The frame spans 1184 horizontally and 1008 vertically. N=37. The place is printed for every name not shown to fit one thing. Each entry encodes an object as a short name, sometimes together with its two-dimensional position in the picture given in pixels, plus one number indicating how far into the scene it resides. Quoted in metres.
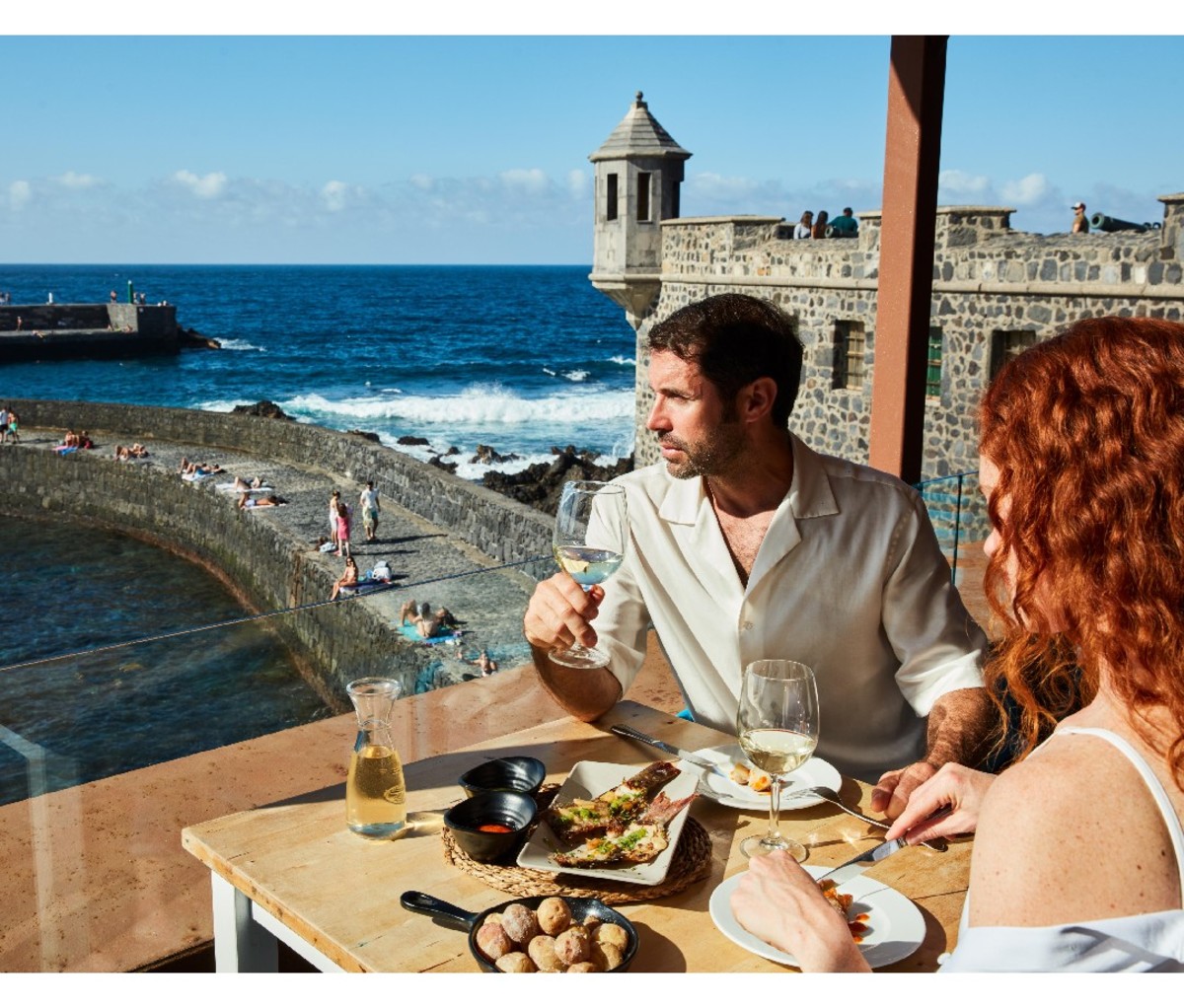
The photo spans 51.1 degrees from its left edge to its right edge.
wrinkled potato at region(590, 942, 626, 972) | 1.38
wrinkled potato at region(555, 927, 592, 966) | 1.37
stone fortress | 13.78
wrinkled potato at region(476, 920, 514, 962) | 1.39
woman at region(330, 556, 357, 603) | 15.97
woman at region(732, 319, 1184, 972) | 1.04
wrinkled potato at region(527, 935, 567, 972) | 1.37
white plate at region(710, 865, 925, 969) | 1.43
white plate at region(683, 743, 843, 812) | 1.84
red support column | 3.74
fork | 1.80
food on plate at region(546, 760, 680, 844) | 1.72
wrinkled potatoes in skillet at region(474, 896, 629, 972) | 1.37
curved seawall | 16.45
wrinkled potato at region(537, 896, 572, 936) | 1.43
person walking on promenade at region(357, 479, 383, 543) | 18.23
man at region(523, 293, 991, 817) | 2.44
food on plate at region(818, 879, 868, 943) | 1.47
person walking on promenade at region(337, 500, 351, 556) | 16.11
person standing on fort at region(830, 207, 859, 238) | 19.52
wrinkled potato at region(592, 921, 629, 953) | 1.40
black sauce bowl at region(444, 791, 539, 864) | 1.62
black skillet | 1.39
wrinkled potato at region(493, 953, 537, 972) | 1.36
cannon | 16.84
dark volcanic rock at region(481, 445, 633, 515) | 26.28
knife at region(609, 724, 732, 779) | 1.96
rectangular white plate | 1.57
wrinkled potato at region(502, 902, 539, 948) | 1.41
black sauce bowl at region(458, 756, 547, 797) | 1.84
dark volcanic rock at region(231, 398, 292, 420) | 36.53
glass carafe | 1.75
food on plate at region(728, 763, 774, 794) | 1.88
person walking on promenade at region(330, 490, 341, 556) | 15.62
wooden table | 1.45
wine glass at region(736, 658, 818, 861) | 1.63
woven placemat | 1.56
